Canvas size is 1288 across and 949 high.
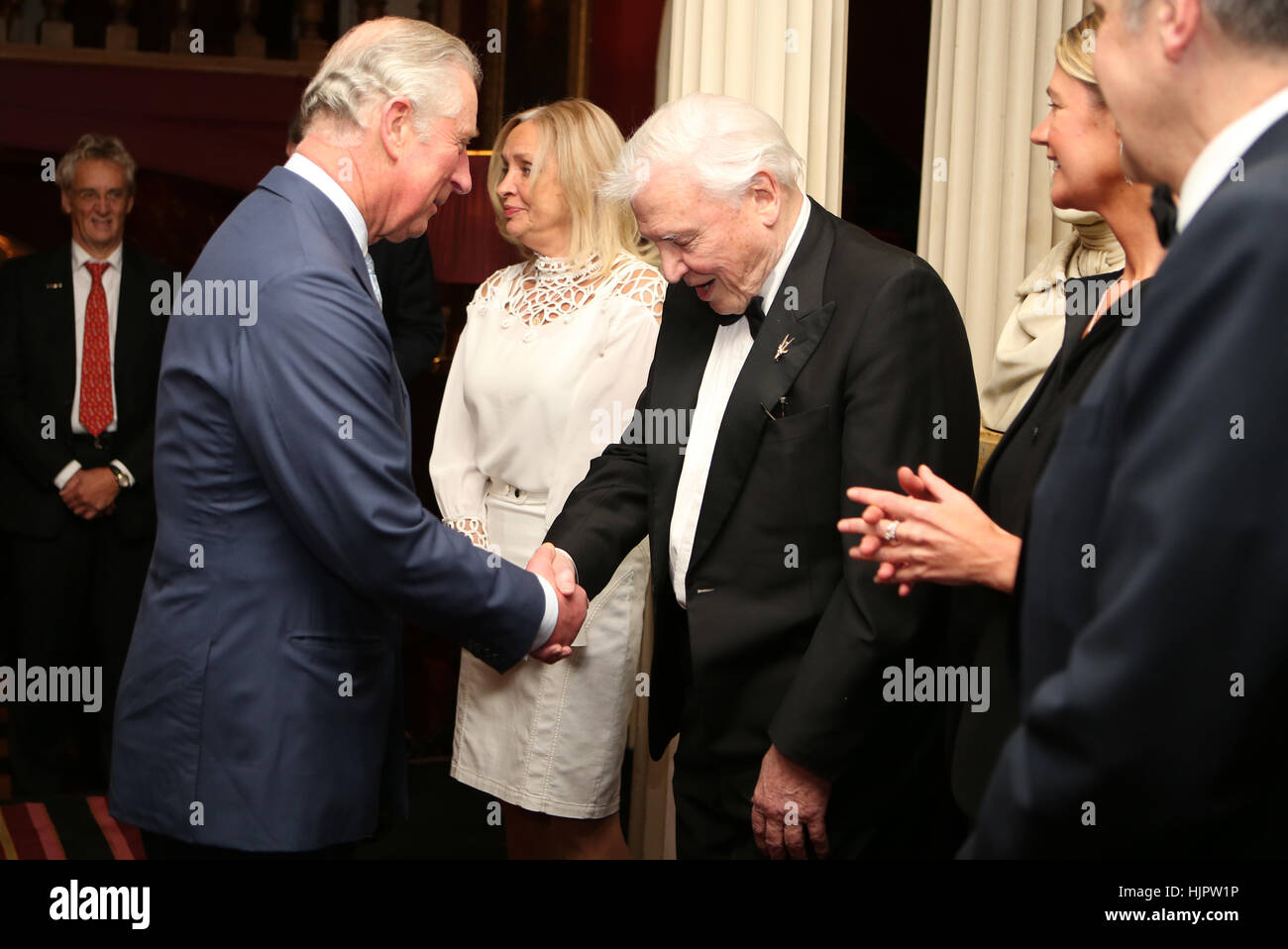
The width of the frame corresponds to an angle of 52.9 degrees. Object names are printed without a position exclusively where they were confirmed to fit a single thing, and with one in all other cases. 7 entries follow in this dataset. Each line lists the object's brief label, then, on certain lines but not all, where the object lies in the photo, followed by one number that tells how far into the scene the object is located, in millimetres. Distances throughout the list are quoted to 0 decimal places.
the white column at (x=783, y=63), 3039
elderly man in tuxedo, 2020
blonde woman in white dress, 2867
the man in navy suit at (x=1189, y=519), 1025
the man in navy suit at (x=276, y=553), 1831
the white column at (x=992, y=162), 3137
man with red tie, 4234
